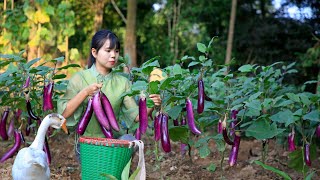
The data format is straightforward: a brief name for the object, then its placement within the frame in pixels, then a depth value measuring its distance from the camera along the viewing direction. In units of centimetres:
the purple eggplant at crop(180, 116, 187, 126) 291
